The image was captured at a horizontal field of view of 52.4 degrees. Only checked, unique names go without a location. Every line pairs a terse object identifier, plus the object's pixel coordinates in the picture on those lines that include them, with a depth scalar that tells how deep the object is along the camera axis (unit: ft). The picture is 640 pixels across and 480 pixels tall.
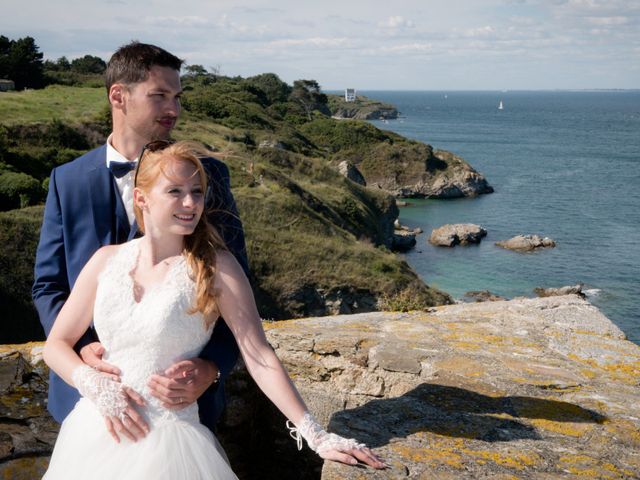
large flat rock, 7.70
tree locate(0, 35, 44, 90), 137.59
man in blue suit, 8.29
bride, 7.18
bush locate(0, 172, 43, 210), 75.87
